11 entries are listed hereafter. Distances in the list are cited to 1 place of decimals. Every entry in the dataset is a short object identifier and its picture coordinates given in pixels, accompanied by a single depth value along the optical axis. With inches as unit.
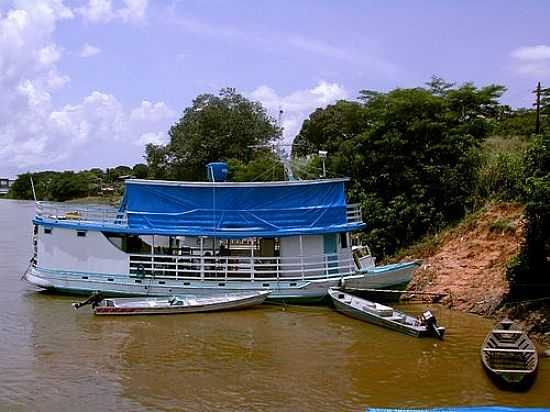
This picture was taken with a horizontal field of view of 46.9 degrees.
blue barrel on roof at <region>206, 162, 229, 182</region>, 872.3
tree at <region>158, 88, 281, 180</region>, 1947.6
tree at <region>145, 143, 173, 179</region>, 2043.6
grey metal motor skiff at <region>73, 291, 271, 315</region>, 745.0
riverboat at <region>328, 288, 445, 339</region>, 642.8
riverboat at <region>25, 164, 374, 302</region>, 811.4
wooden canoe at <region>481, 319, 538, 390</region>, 487.8
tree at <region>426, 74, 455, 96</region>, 1259.1
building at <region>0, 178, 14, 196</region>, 5541.3
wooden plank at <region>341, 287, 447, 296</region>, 788.0
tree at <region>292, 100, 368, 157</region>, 1893.5
